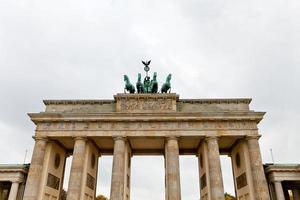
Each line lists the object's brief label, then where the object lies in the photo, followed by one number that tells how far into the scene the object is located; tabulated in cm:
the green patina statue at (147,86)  2973
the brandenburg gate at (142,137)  2436
